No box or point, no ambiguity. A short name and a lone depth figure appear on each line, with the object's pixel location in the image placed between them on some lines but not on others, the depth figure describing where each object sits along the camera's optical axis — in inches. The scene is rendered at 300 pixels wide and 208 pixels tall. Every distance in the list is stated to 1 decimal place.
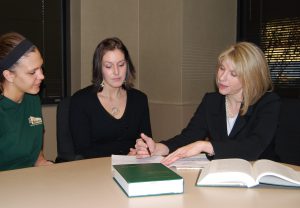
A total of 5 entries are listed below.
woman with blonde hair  77.5
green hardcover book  53.1
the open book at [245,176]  56.7
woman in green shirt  80.6
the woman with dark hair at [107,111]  101.4
